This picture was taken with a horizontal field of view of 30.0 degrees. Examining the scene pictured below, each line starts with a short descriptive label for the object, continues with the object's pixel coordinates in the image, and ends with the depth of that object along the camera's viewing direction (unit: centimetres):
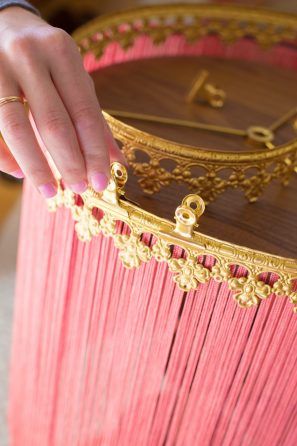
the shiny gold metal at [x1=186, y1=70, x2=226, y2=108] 63
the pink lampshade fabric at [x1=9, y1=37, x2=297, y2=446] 44
